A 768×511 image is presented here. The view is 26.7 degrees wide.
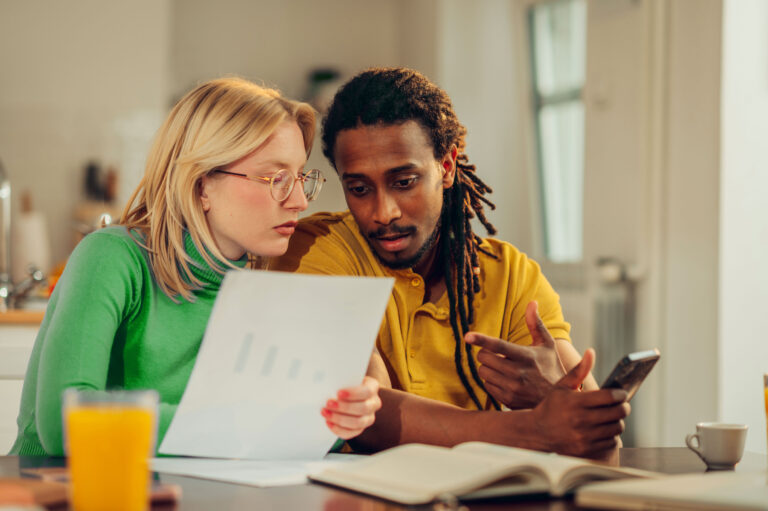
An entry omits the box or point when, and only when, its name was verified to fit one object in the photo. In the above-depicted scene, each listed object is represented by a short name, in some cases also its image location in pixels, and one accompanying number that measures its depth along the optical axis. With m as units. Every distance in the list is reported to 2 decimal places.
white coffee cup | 2.35
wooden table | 2.02
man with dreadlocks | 2.84
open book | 2.04
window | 6.06
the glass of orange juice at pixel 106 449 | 1.87
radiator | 5.20
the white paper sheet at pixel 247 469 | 2.16
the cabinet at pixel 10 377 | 3.47
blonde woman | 2.50
